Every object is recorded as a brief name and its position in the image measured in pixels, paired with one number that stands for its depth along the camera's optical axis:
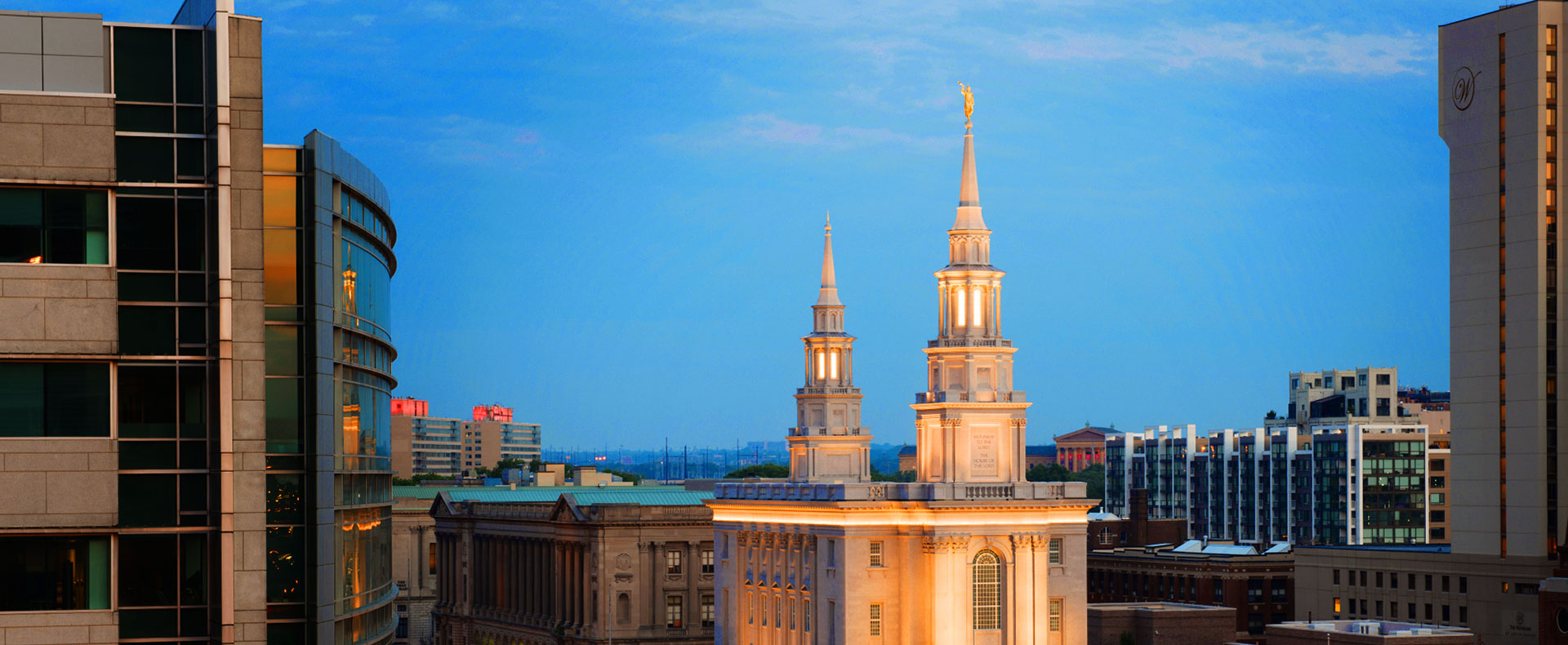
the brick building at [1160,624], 157.50
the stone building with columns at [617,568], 164.00
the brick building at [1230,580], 183.25
